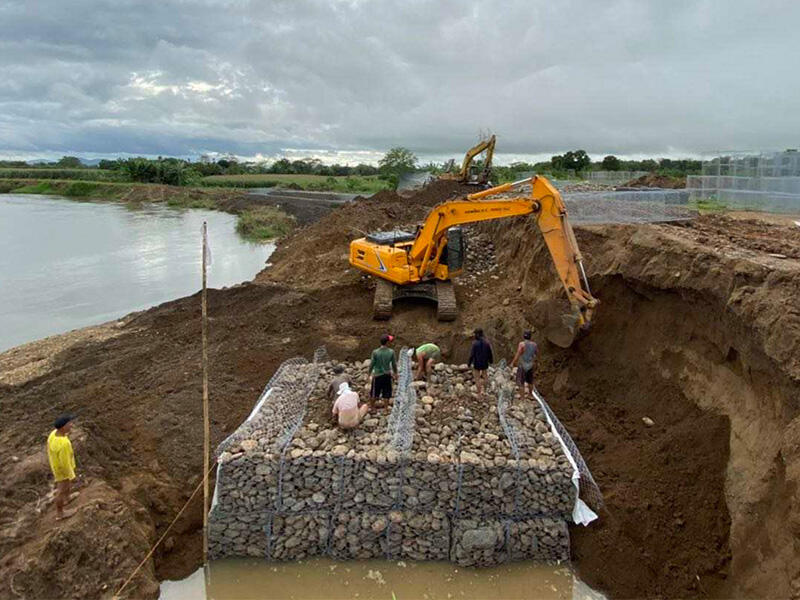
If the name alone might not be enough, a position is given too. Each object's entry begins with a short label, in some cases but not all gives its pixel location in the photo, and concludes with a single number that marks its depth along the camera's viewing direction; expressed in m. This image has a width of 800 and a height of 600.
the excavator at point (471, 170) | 26.23
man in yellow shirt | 6.82
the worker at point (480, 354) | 9.27
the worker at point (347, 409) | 8.09
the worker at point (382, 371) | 8.76
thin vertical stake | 7.23
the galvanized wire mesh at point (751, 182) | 15.80
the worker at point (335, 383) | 9.13
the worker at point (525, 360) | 9.13
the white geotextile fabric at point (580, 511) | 7.44
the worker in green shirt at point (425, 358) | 10.02
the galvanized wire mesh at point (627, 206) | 13.26
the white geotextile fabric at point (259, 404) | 8.94
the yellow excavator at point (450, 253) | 10.41
